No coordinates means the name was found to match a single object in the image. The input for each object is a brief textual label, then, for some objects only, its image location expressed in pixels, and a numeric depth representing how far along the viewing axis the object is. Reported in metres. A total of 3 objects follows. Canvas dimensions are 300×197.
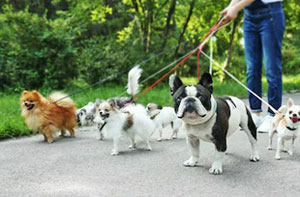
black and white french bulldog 3.14
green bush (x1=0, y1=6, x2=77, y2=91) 10.51
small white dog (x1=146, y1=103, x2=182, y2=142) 5.27
